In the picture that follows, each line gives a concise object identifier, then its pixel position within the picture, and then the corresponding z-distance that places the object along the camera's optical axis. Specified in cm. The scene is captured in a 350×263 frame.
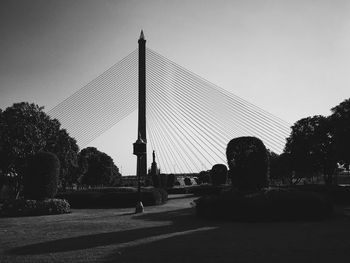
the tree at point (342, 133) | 3269
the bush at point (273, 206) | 1301
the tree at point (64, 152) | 3884
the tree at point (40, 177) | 1983
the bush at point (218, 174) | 4434
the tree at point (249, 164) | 1583
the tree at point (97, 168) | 7550
